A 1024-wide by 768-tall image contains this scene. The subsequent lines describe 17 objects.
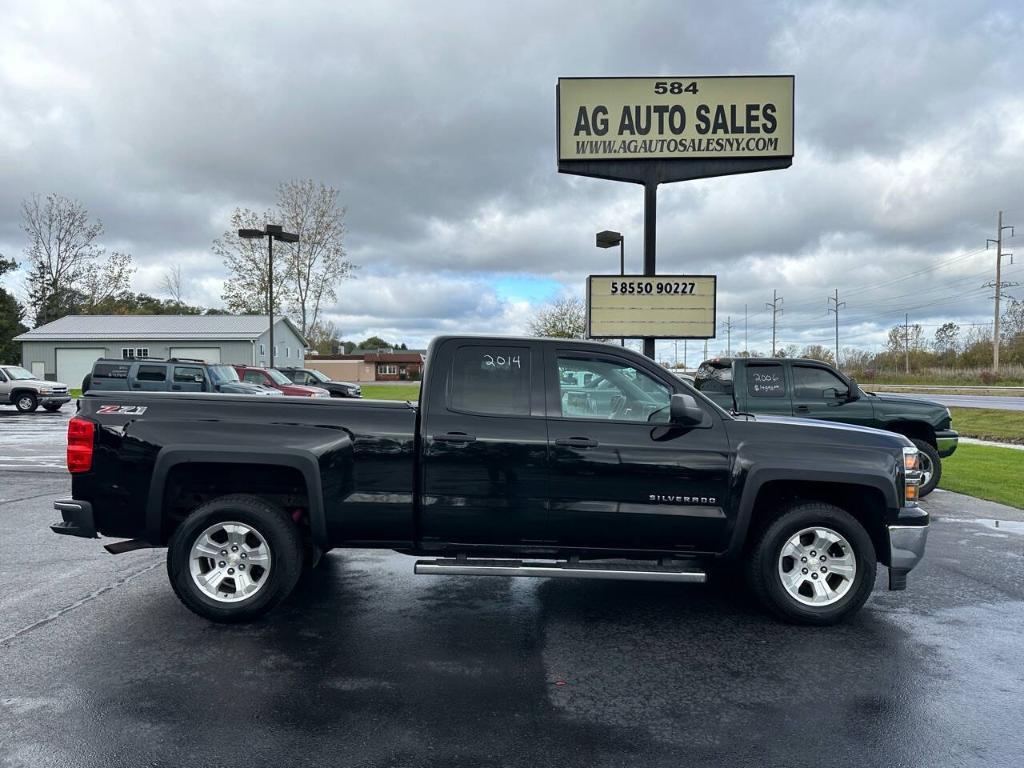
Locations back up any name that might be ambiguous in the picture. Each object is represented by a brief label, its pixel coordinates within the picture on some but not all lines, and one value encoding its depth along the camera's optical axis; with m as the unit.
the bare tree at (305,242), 49.12
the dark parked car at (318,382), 29.88
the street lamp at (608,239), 17.58
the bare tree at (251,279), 49.50
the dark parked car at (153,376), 18.23
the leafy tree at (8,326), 52.78
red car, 23.91
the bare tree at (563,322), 44.38
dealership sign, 13.19
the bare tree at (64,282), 57.84
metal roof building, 42.44
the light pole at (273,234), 26.51
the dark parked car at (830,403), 9.28
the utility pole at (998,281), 55.73
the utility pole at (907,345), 74.31
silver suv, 24.08
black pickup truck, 4.59
